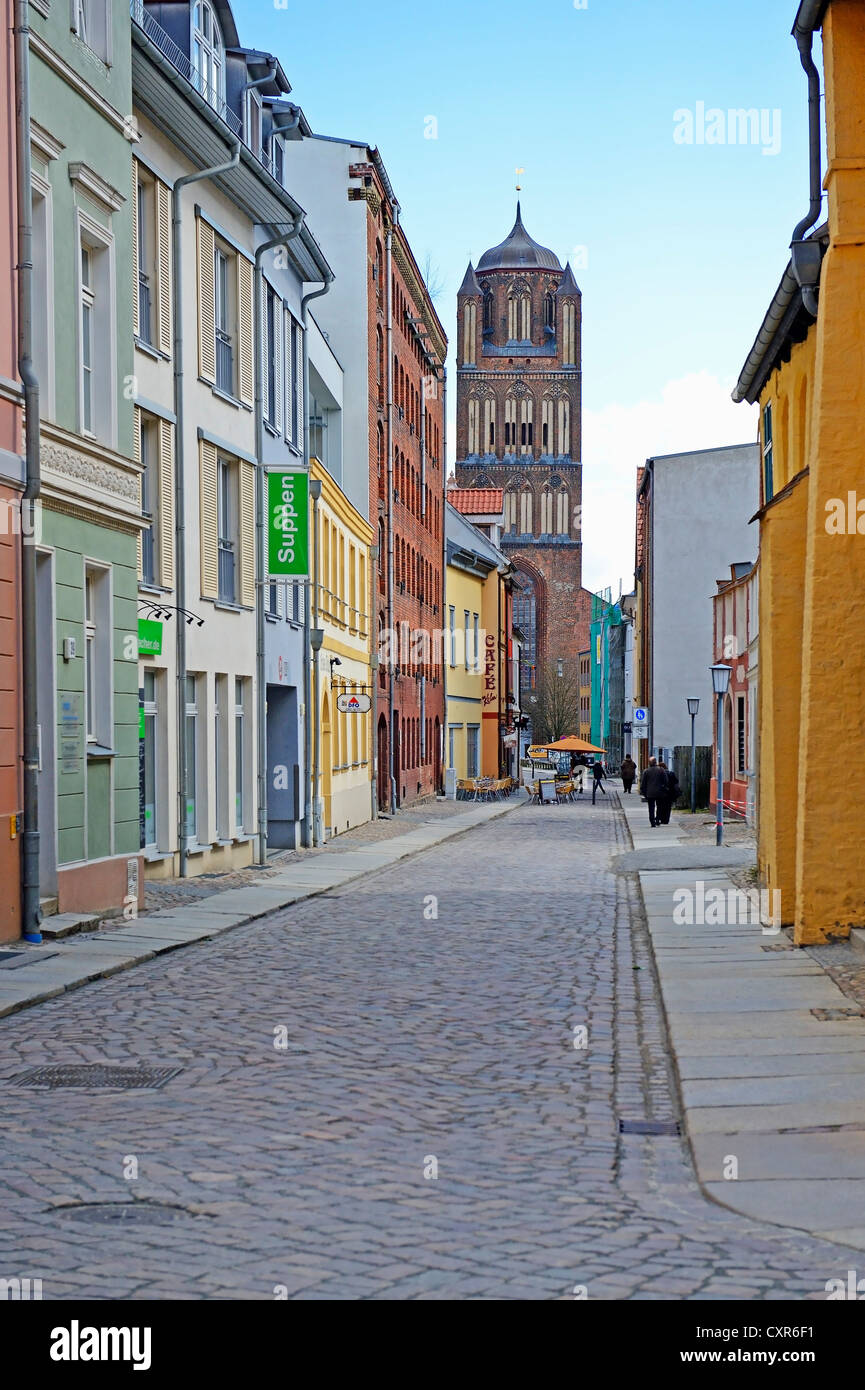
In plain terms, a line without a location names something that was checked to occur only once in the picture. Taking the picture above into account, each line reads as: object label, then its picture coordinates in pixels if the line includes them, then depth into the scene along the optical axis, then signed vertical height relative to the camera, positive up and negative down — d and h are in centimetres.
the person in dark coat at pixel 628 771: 6259 -274
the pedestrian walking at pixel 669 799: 3712 -225
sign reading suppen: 2431 +255
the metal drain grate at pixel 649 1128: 767 -200
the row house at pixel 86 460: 1498 +233
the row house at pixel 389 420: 4062 +778
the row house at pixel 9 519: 1380 +154
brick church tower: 12412 +1924
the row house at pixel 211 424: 2003 +375
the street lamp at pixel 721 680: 2838 +31
